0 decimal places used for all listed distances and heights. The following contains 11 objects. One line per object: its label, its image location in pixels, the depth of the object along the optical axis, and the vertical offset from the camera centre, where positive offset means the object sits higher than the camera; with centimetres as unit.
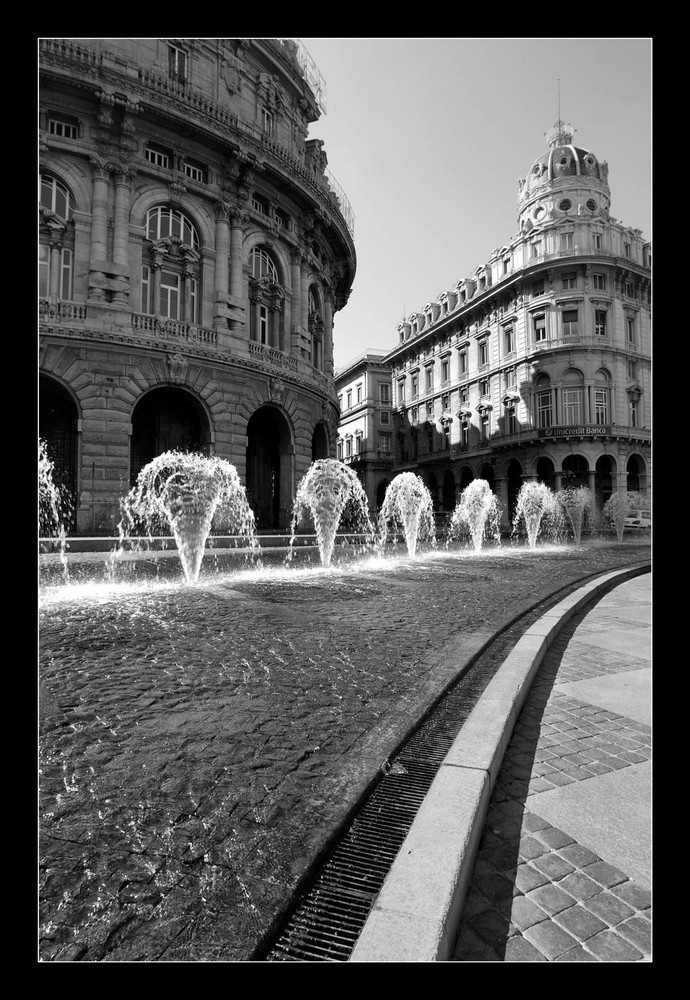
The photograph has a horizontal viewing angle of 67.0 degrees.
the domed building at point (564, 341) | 3797 +1300
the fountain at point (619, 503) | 3388 +38
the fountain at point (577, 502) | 3600 +54
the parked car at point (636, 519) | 3216 -62
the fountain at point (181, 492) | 1831 +69
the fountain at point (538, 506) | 3400 +28
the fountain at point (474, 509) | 3560 +9
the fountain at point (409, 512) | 2075 -10
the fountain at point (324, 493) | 1804 +74
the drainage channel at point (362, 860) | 155 -130
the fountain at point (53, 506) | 1689 +21
